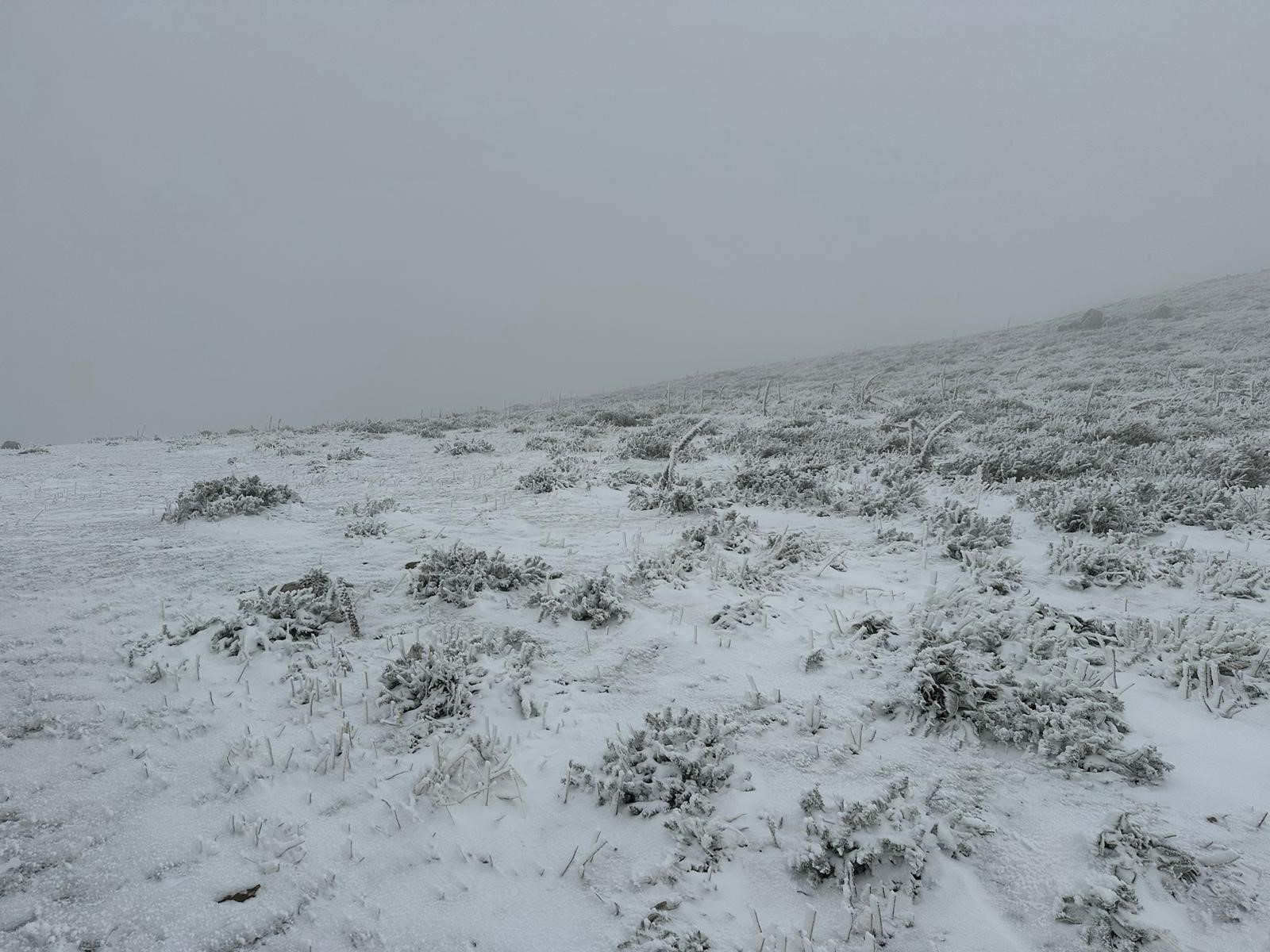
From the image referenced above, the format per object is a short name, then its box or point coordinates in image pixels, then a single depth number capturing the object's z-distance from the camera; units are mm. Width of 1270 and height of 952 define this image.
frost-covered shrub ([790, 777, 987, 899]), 2768
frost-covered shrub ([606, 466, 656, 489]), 10344
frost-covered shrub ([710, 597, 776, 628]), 5043
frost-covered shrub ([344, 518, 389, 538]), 7414
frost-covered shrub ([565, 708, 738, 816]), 3258
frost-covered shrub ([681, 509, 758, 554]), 6906
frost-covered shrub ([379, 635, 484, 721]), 4004
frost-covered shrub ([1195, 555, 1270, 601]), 4973
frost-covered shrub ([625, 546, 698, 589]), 5898
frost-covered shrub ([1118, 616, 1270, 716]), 3777
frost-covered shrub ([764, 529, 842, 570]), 6320
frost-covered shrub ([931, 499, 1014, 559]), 6391
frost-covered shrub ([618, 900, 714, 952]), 2500
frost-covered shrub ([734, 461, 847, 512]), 8531
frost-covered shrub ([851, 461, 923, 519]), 7933
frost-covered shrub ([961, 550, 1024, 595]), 5438
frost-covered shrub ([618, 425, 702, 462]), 12859
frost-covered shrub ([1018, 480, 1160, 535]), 6652
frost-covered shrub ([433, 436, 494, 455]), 14430
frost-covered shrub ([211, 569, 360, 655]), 4719
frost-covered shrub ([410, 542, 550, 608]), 5648
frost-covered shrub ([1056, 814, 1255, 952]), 2396
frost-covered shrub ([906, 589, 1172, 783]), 3299
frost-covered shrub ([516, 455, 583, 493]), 10086
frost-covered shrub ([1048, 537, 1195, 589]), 5383
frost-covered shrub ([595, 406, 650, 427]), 19328
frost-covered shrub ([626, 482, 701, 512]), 8477
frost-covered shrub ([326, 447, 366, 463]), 13500
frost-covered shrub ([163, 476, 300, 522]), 7836
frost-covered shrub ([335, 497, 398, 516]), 8445
